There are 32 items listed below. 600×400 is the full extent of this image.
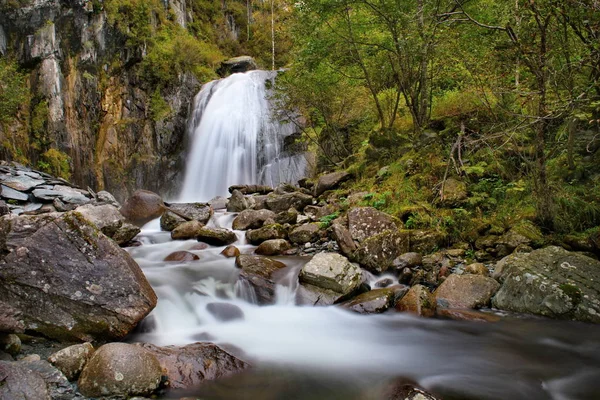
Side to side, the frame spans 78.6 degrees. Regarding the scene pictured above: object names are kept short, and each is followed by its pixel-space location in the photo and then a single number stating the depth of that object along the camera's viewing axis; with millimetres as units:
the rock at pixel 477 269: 5254
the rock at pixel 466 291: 4801
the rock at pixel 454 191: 6758
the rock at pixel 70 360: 3094
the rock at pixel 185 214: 9047
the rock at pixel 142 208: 10336
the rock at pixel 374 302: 4812
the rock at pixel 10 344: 3234
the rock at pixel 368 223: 6430
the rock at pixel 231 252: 6820
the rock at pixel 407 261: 5762
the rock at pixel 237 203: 10586
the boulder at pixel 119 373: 2896
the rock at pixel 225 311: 4820
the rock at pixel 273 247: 6977
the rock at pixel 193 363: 3281
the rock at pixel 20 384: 2492
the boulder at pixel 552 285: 4270
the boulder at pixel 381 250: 5867
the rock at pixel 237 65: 23375
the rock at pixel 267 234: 7652
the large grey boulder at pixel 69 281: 3604
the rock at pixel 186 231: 8242
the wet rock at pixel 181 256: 6645
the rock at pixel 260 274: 5285
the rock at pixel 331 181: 9930
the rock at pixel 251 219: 8625
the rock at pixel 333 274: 5047
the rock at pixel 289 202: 9500
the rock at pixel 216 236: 7676
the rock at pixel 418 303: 4672
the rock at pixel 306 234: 7312
